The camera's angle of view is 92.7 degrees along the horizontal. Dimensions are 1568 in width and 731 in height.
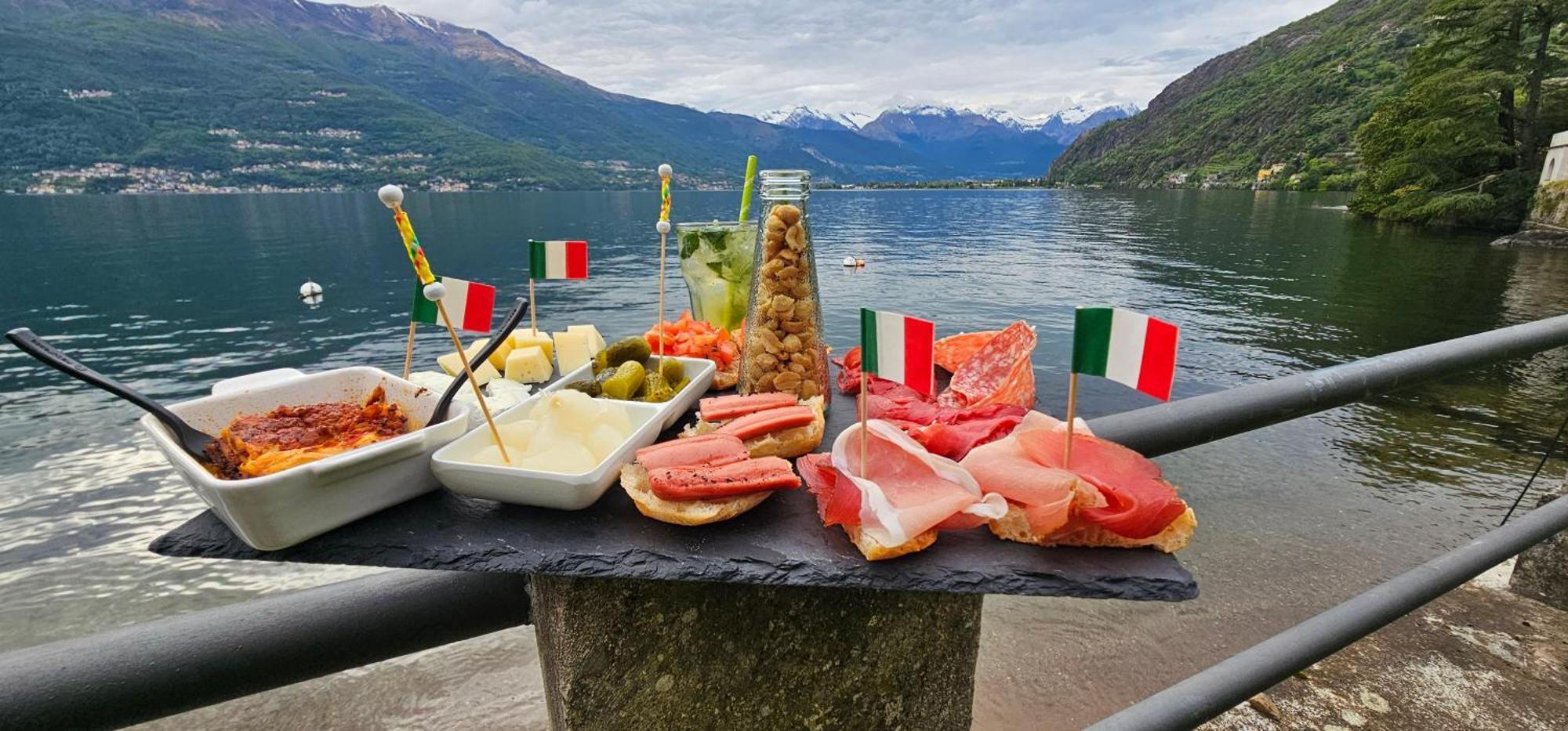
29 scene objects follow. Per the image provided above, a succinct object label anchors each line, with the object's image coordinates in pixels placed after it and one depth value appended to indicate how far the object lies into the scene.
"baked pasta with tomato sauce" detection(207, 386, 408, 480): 0.34
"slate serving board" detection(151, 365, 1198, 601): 0.33
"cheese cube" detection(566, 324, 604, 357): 0.60
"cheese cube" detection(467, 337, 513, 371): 0.58
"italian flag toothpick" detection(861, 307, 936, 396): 0.35
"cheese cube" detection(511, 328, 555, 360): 0.58
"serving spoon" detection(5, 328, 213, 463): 0.32
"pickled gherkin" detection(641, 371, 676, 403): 0.50
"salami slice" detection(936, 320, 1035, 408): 0.53
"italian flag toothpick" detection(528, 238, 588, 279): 0.54
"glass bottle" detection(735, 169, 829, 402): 0.50
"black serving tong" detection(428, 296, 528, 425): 0.44
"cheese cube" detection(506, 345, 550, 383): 0.55
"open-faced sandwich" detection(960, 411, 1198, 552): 0.35
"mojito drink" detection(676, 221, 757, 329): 0.68
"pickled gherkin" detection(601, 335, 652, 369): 0.55
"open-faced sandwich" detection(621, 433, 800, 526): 0.35
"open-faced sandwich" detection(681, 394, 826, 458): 0.42
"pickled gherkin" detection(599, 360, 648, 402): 0.50
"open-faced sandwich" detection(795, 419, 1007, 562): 0.34
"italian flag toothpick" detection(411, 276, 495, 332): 0.42
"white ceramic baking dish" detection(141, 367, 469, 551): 0.31
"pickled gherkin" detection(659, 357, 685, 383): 0.54
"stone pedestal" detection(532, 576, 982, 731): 0.40
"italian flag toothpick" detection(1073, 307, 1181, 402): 0.32
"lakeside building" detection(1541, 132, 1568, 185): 26.13
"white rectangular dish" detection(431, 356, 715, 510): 0.35
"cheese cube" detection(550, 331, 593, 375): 0.59
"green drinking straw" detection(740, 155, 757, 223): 0.58
